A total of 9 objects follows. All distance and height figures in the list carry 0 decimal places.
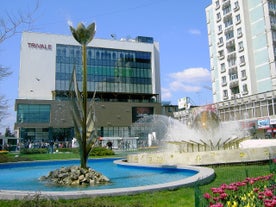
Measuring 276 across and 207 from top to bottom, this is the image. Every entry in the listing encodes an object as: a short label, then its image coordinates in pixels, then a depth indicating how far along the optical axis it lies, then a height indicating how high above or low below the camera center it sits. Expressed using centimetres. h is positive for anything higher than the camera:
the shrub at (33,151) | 3881 -17
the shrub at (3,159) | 2428 -65
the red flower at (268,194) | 434 -66
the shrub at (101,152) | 3256 -40
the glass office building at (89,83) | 6700 +1474
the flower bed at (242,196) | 437 -77
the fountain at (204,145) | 1488 +4
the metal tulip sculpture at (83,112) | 1305 +147
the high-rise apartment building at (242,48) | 5500 +1772
